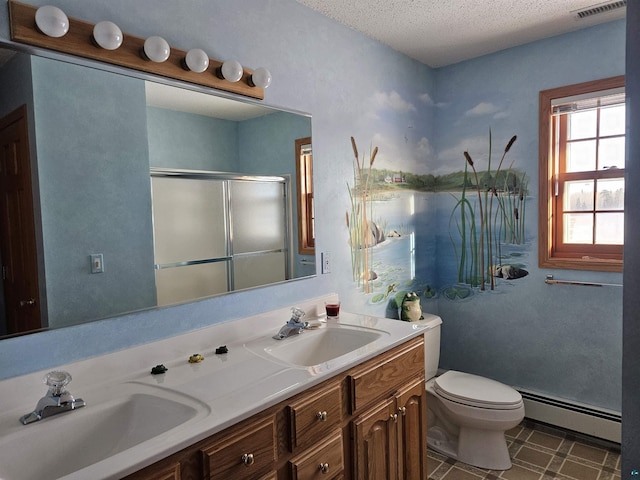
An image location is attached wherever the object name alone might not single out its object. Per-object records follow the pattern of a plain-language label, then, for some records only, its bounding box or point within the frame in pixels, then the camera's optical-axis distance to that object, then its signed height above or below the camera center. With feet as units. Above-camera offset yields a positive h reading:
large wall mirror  4.25 +0.63
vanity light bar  4.12 +1.87
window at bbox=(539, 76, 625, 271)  8.36 +0.69
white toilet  7.59 -3.65
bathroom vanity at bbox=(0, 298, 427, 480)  3.59 -1.84
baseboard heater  8.36 -4.14
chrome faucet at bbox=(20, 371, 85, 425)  3.83 -1.59
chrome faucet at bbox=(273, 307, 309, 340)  6.19 -1.58
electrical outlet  7.61 -0.80
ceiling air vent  7.33 +3.47
